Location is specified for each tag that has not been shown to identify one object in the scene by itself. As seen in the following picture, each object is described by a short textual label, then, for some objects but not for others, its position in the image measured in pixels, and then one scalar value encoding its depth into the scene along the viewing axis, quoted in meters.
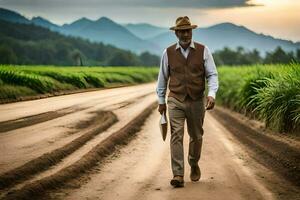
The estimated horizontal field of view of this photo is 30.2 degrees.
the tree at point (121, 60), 153.62
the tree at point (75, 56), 121.19
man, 7.52
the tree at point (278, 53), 63.97
